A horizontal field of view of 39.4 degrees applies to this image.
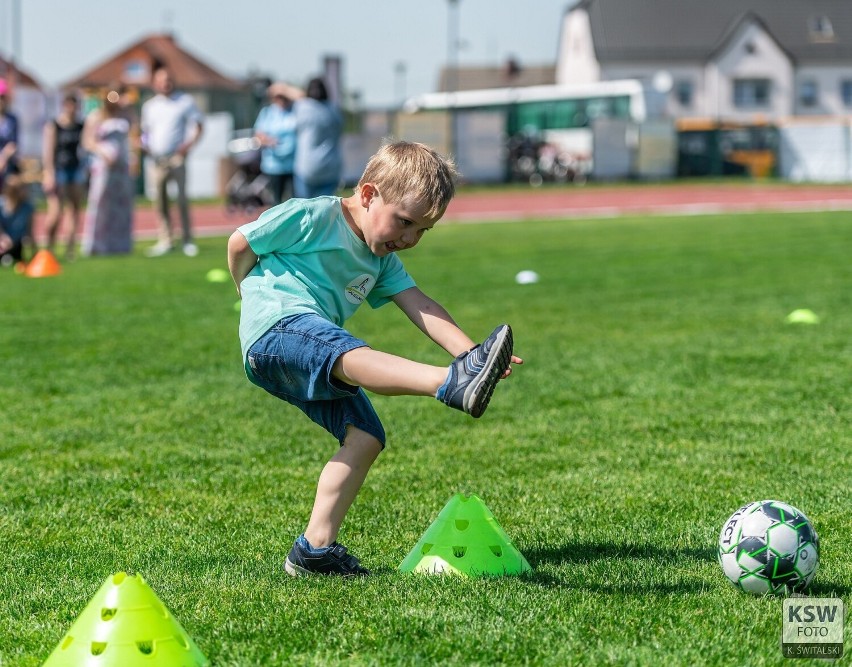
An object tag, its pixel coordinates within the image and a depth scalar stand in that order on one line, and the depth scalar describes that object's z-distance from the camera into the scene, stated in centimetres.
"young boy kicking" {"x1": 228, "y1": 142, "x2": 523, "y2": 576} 382
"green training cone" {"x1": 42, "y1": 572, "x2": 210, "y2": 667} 302
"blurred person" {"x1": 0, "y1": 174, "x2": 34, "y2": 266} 1543
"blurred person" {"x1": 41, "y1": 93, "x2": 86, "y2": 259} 1593
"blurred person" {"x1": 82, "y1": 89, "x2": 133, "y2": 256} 1633
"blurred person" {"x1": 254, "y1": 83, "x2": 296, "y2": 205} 1543
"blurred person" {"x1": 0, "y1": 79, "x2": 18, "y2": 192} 1572
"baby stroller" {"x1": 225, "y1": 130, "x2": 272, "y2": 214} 2770
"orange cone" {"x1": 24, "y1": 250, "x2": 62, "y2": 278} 1404
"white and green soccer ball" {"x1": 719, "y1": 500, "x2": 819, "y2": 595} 378
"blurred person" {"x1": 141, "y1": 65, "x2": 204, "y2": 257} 1616
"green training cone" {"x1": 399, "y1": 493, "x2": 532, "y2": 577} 402
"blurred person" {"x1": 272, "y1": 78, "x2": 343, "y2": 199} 1452
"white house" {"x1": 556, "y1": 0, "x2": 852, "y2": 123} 6962
